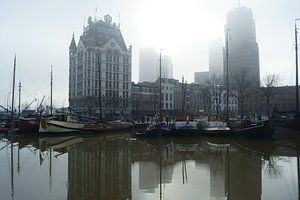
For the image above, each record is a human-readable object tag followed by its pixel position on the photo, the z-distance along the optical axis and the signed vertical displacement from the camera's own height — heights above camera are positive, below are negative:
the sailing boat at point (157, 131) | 33.56 -2.74
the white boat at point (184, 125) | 34.21 -2.15
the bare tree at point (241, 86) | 52.14 +4.59
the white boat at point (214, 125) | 32.69 -2.18
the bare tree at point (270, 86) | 55.03 +4.52
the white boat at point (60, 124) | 39.22 -2.43
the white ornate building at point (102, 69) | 94.61 +13.40
